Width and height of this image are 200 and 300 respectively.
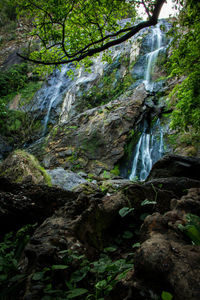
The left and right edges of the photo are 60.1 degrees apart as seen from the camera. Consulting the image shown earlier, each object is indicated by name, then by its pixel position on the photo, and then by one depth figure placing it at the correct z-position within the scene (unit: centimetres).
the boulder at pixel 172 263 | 94
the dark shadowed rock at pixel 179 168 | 495
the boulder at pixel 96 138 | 1094
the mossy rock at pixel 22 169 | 526
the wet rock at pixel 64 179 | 607
